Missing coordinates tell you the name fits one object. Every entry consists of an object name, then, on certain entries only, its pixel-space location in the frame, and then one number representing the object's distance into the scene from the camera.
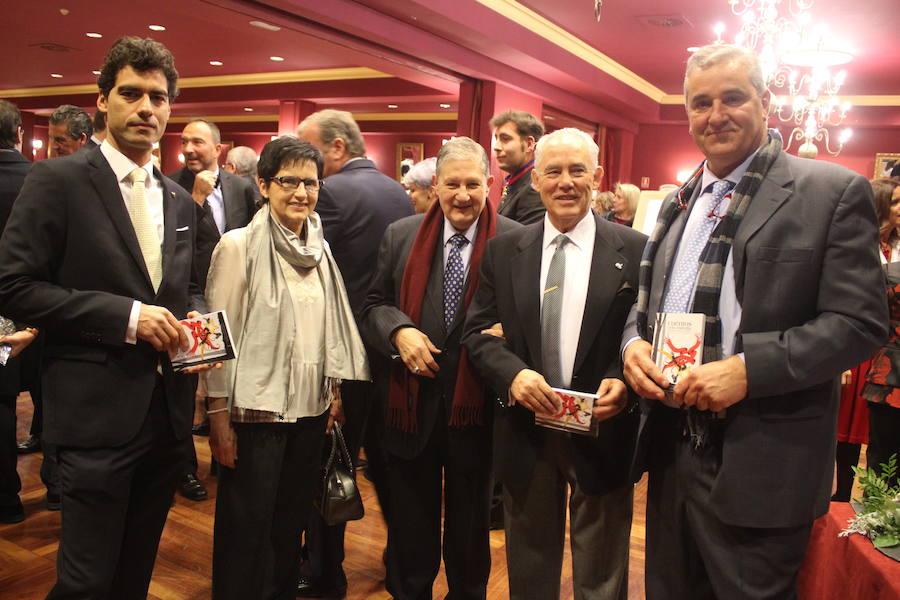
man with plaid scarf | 1.40
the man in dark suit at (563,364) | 1.84
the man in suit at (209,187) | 3.51
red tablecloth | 1.68
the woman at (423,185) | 3.78
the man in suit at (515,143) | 3.31
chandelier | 5.71
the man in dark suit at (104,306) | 1.58
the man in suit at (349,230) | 2.55
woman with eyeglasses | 1.95
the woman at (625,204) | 6.40
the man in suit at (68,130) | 3.43
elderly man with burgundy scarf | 2.11
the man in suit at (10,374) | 2.80
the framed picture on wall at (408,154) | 13.80
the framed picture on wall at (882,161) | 10.58
